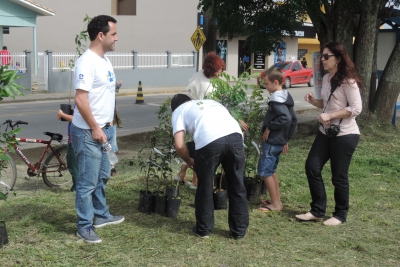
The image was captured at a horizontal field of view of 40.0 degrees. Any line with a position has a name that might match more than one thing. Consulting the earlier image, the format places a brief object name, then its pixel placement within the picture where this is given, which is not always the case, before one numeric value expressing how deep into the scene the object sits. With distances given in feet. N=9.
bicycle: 24.33
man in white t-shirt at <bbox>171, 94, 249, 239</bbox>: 15.51
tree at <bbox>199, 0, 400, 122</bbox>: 35.04
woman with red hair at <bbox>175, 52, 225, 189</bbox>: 21.08
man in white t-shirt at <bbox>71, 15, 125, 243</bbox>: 14.98
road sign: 67.41
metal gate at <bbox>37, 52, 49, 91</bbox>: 77.66
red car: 96.73
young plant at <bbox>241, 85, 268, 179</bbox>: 20.72
